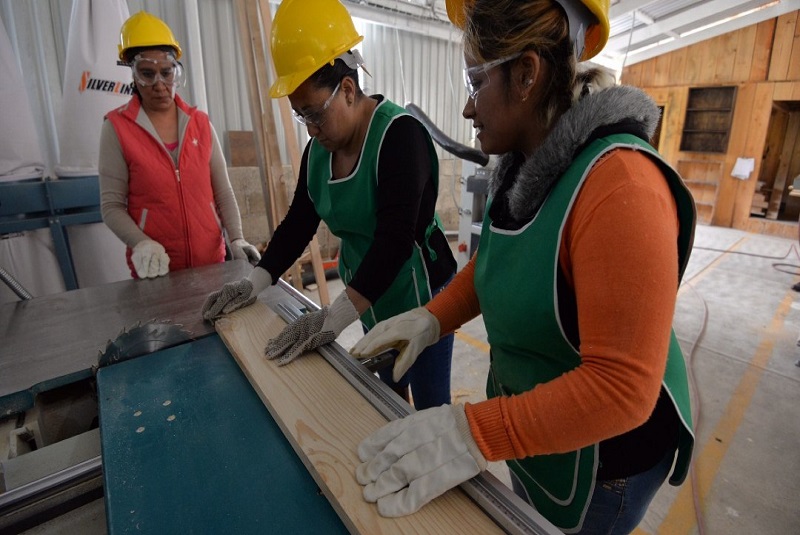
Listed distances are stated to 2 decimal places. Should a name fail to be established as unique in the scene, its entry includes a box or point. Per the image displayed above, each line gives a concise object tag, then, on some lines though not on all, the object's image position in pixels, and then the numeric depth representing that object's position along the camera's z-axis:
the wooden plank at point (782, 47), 7.20
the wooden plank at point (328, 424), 0.67
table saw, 0.72
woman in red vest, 1.93
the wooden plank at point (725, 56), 7.80
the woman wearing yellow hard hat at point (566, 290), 0.61
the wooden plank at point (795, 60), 7.14
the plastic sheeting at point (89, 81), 2.84
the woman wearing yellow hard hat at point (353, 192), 1.27
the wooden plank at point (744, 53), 7.59
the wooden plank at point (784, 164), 8.43
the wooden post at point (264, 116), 3.34
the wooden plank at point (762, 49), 7.42
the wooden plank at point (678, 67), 8.42
